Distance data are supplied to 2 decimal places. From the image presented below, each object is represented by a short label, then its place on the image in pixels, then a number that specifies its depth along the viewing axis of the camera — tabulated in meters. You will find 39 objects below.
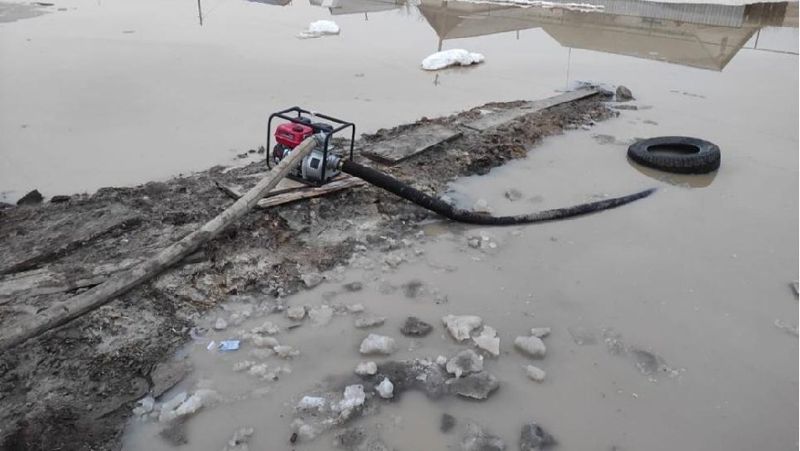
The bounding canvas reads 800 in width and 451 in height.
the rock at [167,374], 2.99
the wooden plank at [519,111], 6.73
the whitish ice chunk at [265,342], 3.30
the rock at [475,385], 3.04
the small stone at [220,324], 3.41
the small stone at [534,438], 2.79
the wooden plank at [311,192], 4.46
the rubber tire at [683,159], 5.80
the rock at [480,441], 2.76
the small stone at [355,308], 3.66
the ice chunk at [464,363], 3.16
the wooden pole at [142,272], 2.85
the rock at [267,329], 3.41
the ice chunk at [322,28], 11.52
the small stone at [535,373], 3.18
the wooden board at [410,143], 5.52
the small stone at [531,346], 3.35
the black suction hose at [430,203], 4.56
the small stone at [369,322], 3.52
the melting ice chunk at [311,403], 2.92
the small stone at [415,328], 3.46
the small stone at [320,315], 3.54
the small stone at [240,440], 2.70
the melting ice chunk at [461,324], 3.42
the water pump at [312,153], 4.59
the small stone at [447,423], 2.86
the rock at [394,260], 4.17
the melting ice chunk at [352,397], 2.91
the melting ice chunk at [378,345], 3.29
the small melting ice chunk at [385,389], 3.00
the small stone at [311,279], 3.85
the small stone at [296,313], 3.54
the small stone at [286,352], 3.24
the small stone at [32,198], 4.73
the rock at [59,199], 4.75
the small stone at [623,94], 8.34
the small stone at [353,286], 3.87
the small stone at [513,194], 5.31
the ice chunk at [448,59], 9.41
